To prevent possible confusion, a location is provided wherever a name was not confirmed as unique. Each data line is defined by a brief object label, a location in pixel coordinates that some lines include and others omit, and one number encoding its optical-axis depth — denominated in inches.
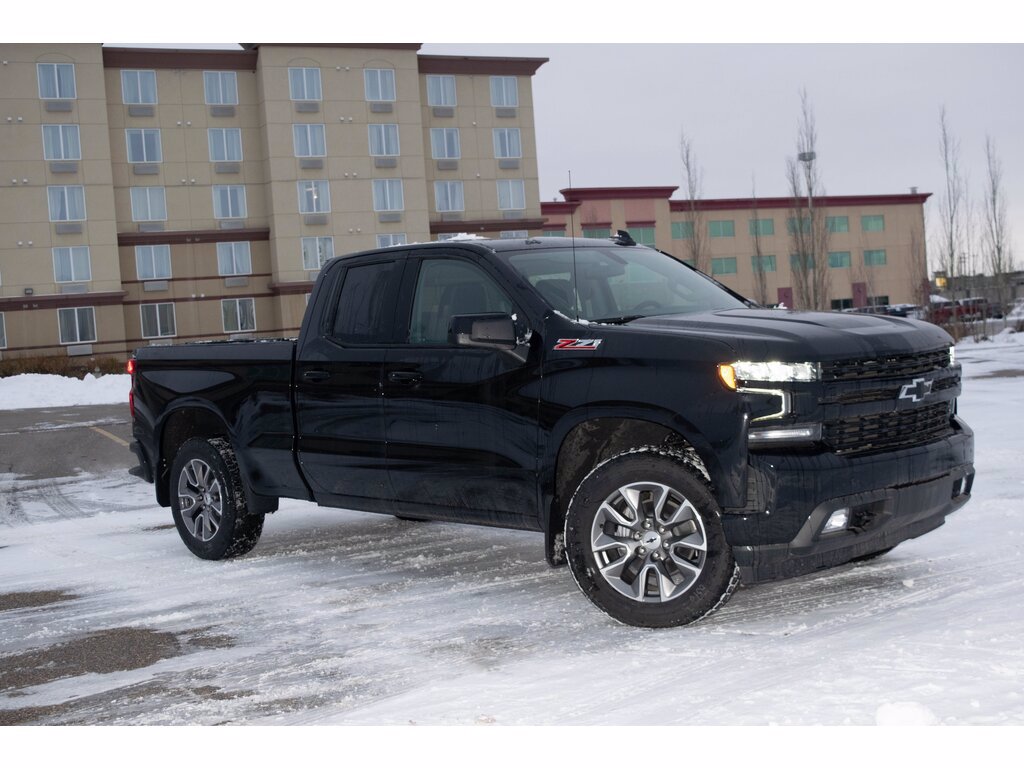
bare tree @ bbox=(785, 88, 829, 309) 1437.0
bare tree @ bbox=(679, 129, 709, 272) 1706.4
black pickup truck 204.1
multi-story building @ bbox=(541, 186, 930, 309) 2217.0
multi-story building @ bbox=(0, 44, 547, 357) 1722.4
